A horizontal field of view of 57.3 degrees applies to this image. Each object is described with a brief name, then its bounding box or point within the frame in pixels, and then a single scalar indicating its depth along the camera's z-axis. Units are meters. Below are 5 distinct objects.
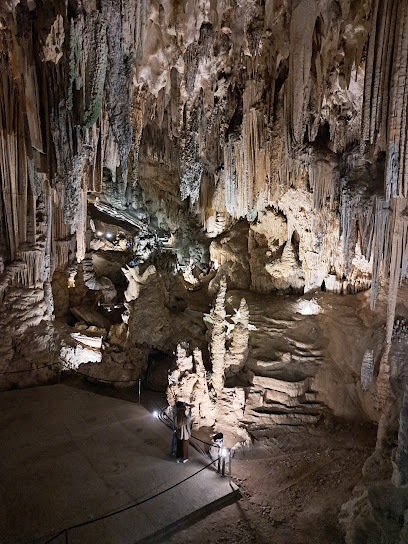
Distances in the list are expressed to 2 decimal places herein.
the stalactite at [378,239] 7.16
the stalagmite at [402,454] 3.79
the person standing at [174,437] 5.75
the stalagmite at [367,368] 7.78
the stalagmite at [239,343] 8.60
